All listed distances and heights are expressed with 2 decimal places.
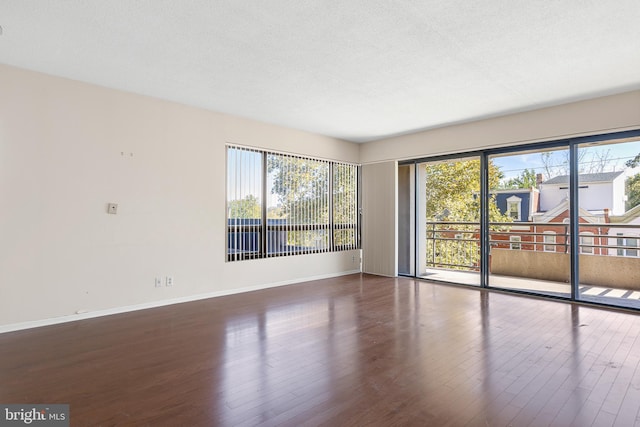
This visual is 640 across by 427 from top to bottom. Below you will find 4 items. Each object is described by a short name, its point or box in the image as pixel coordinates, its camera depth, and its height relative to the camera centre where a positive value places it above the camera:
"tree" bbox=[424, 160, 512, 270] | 6.57 +0.05
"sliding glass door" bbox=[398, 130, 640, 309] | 4.68 -0.03
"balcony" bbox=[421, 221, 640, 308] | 4.77 -0.71
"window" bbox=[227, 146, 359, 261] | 5.46 +0.23
